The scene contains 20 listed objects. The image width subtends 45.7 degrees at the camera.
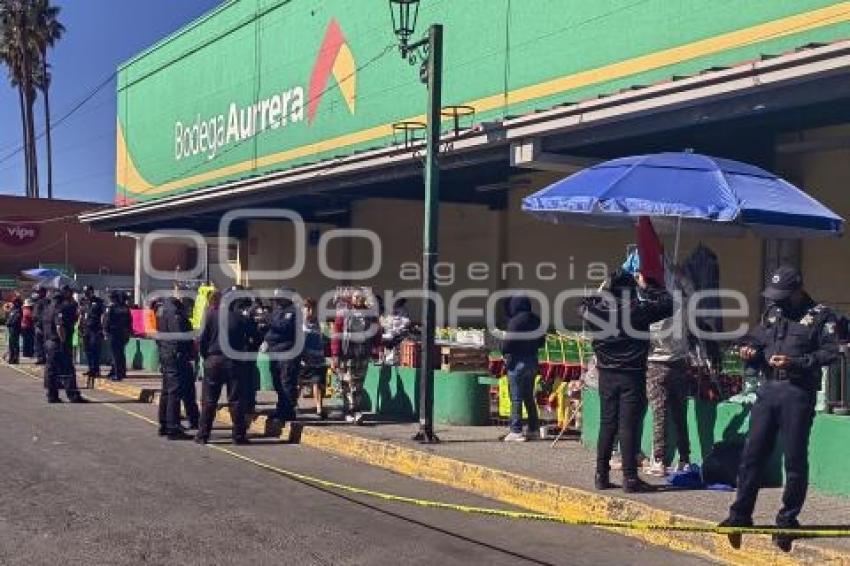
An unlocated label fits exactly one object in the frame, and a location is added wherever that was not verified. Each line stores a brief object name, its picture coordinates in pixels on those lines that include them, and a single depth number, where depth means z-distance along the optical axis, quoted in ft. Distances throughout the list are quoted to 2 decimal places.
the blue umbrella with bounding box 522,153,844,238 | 26.66
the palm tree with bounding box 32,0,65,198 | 202.80
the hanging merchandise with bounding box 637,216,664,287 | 28.45
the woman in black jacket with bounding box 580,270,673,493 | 27.20
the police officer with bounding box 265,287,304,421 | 42.29
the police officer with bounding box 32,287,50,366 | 60.16
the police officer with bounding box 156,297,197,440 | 40.19
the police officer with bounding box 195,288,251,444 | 38.47
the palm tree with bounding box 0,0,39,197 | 201.46
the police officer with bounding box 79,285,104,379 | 61.05
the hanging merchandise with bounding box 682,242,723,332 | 36.01
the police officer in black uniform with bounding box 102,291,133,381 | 62.49
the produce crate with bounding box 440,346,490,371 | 43.73
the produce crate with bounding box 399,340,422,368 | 44.68
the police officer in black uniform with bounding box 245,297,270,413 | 39.27
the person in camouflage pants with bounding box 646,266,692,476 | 28.71
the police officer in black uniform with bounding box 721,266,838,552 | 22.09
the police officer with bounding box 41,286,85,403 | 51.01
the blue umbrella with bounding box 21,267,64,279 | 90.27
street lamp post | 36.22
